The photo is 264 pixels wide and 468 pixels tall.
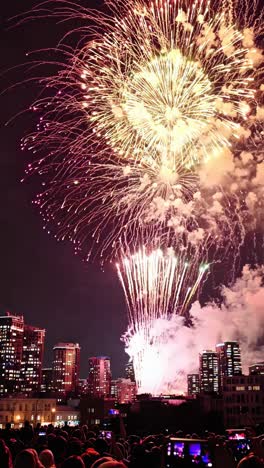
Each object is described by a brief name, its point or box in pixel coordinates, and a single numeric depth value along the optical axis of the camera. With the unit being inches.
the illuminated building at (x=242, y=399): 3161.9
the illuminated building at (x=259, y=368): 4126.5
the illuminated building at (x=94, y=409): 4121.3
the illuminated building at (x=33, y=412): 3280.0
